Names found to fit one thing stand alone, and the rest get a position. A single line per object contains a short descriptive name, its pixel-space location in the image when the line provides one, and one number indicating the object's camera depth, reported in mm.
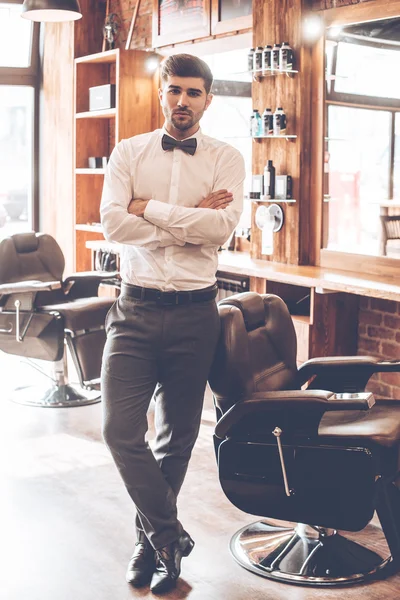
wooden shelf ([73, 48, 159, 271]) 6594
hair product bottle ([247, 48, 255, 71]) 5211
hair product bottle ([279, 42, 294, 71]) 4953
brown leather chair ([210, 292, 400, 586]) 2662
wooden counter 4086
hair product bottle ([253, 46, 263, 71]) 5156
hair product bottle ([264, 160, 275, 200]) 5195
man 2738
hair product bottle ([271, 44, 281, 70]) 5023
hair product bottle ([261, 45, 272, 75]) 5086
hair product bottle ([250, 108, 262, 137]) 5219
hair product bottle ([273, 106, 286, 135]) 5047
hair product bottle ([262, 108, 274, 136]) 5129
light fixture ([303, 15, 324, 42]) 4918
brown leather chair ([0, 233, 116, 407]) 4969
